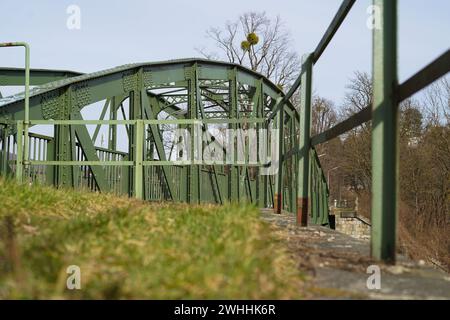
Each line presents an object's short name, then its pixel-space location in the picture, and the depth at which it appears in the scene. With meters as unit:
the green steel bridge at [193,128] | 2.42
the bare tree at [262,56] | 33.09
